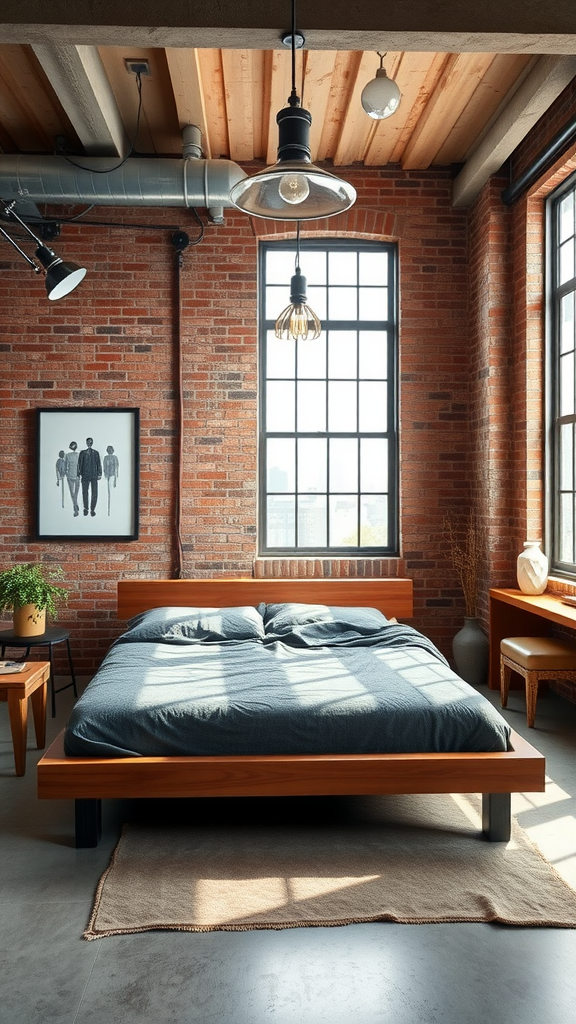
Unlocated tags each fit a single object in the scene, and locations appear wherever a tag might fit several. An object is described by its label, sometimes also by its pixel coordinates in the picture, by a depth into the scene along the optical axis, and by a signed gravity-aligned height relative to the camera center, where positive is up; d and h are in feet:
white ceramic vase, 16.65 -0.91
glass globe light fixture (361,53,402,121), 12.84 +6.97
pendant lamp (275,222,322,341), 15.94 +4.38
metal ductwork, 16.97 +7.51
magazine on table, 13.10 -2.31
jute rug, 8.52 -4.08
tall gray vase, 18.60 -3.02
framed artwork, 19.29 +1.28
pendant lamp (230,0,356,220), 7.80 +3.41
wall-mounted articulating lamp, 14.40 +4.64
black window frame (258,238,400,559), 19.92 +3.24
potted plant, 15.80 -1.35
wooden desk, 18.03 -2.20
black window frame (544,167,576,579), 17.21 +2.91
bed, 10.16 -3.03
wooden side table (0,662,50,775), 12.57 -2.67
